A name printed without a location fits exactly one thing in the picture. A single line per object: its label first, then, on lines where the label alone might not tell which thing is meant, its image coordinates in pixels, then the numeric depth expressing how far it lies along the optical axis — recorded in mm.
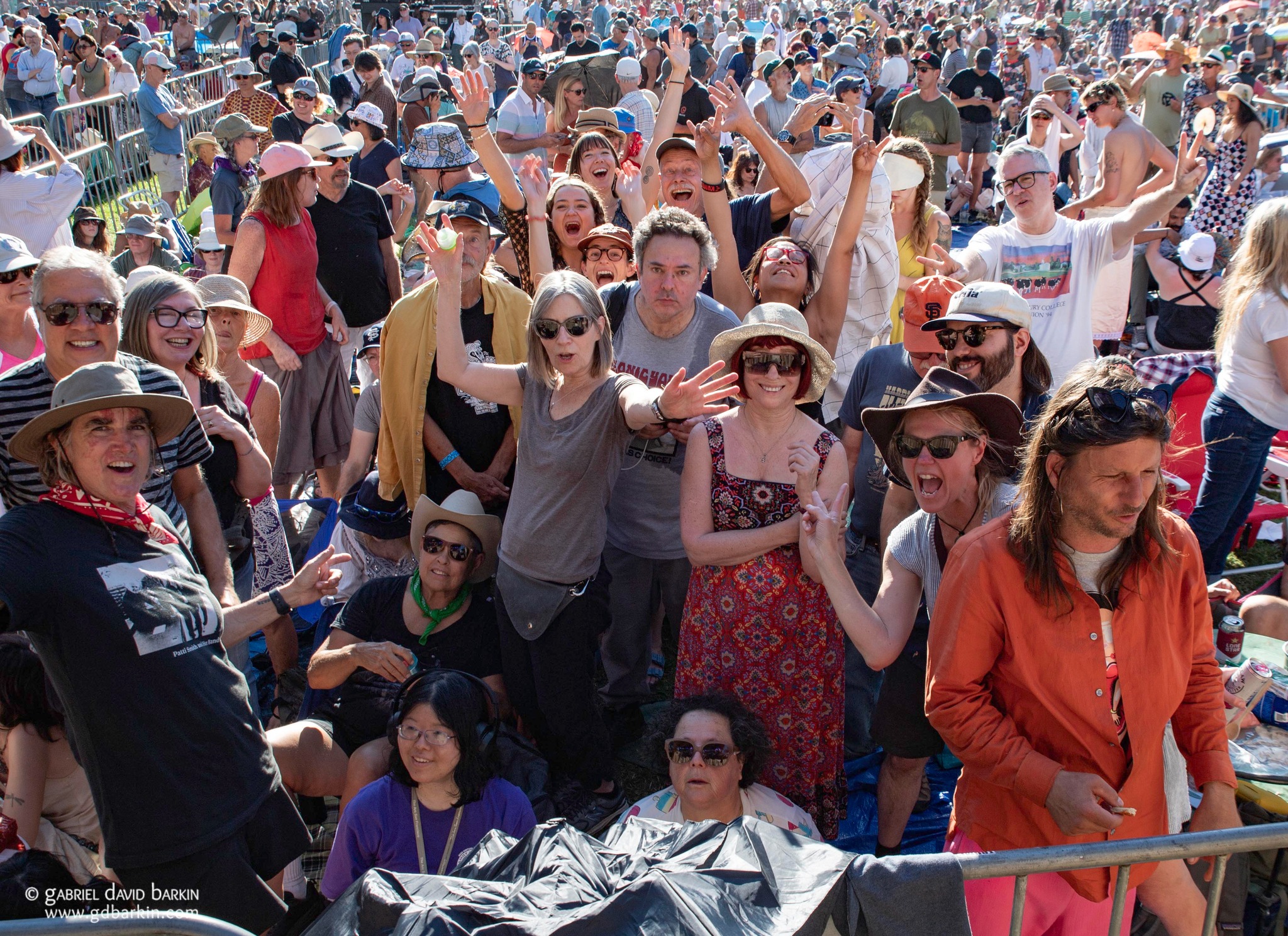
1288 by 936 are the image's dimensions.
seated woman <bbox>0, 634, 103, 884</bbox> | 2678
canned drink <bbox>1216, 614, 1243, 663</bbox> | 3141
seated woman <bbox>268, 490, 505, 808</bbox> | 3195
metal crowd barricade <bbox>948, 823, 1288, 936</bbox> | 1754
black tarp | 1573
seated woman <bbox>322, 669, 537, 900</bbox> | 2773
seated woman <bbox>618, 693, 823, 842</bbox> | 2895
